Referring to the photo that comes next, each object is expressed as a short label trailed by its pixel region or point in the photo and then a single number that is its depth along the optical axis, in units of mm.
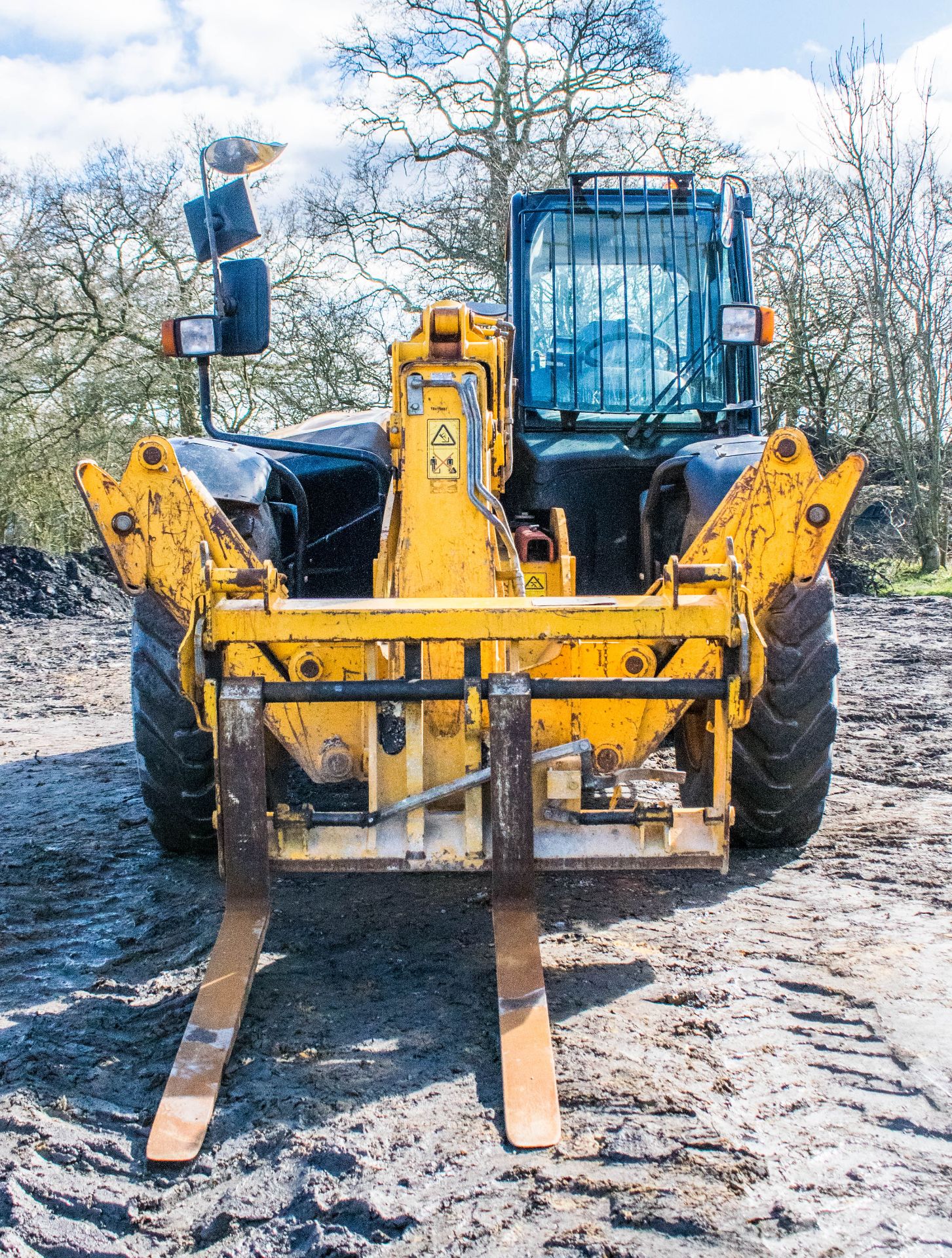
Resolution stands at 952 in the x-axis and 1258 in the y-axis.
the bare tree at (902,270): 15664
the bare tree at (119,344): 16469
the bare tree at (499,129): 17531
